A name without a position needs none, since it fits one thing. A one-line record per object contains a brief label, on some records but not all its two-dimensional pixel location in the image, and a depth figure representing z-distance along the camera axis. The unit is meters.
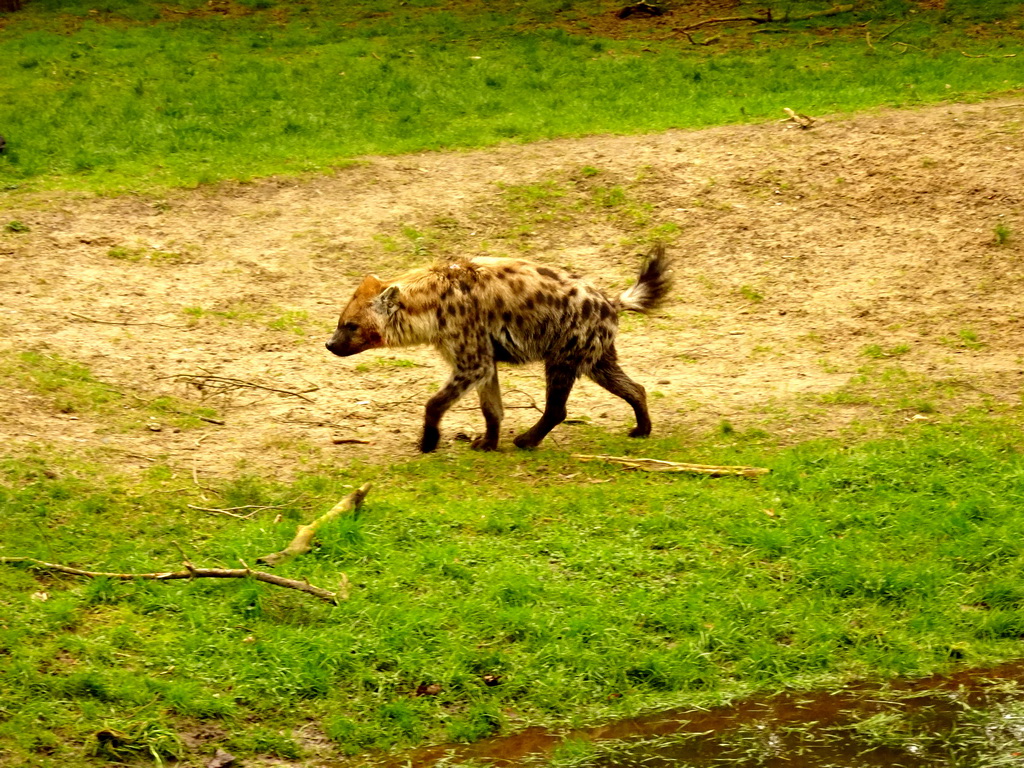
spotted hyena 15.68
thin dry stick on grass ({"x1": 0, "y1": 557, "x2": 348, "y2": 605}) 12.20
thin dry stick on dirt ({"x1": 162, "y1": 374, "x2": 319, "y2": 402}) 17.16
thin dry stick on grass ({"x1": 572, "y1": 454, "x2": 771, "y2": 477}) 14.87
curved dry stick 12.87
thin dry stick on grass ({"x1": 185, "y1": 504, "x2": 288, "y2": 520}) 13.70
